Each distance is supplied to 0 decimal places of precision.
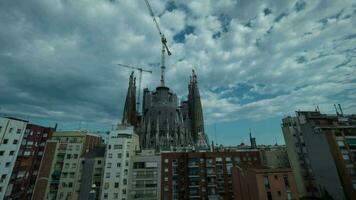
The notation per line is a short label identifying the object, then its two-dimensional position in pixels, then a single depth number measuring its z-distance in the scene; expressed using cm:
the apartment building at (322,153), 4169
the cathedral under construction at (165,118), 9331
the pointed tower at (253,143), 6706
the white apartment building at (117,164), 4606
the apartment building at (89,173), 4728
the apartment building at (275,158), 6017
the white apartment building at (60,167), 4819
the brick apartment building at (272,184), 3306
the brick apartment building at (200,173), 5128
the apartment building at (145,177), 4775
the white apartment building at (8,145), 4058
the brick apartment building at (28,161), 4409
